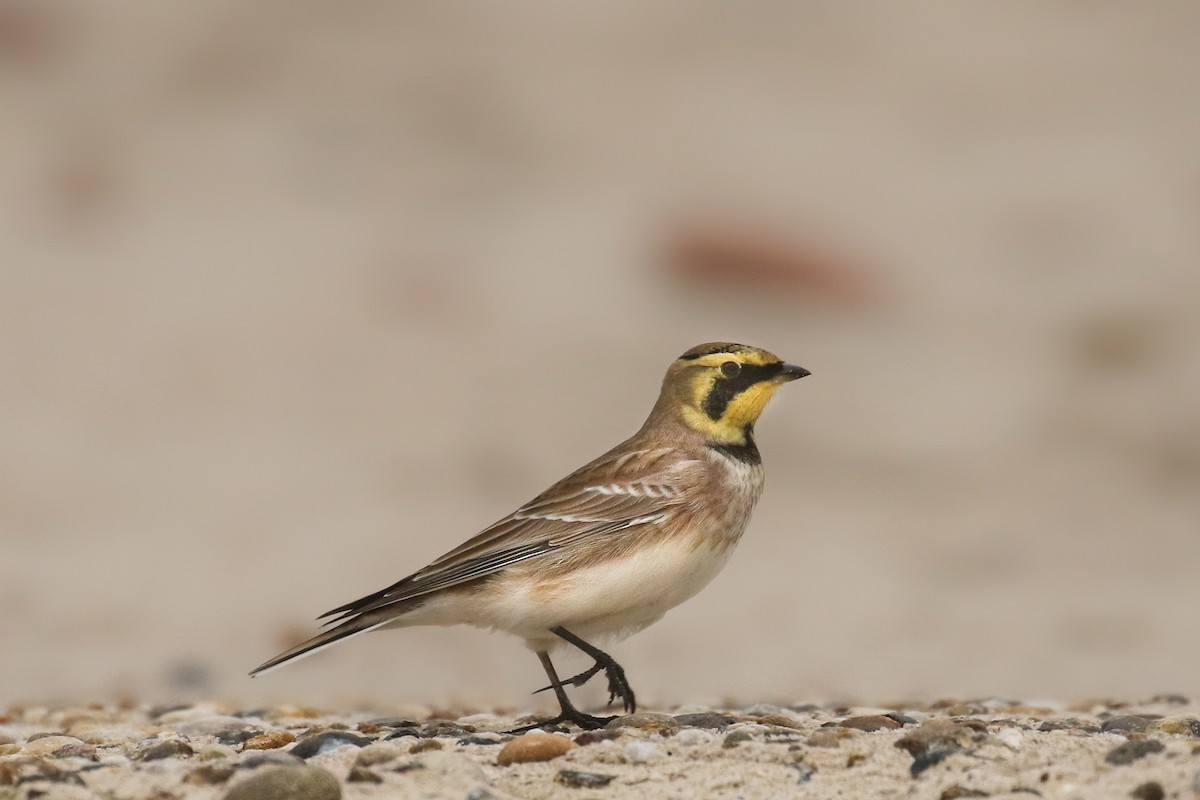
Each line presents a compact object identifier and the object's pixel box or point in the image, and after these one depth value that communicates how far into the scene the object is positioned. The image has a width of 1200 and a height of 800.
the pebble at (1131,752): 10.50
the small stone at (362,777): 10.45
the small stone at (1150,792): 9.79
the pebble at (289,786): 9.81
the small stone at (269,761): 10.64
